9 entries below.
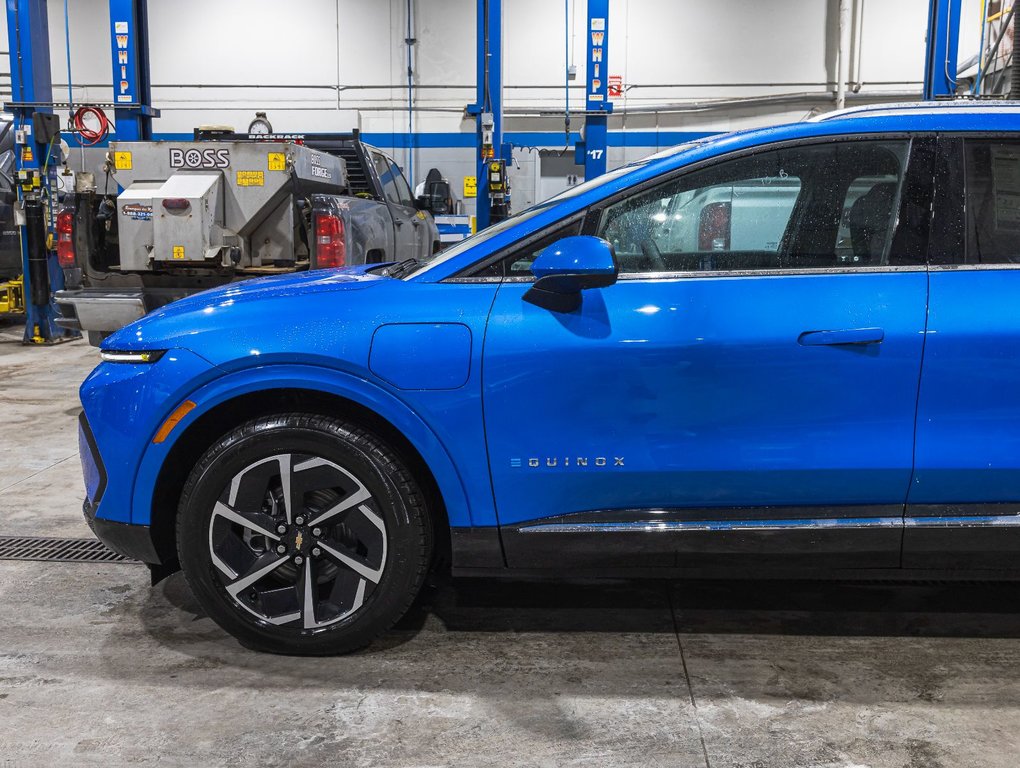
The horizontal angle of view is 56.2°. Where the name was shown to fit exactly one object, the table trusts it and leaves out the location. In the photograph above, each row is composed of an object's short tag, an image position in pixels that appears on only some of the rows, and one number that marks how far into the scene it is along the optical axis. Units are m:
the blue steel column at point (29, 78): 9.95
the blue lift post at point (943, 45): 9.55
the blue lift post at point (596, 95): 10.02
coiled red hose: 15.14
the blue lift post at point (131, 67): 9.77
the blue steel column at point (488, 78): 9.80
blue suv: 2.60
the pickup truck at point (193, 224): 6.83
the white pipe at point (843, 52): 16.23
